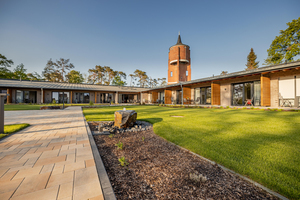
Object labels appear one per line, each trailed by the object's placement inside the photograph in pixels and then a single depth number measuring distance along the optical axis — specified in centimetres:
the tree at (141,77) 4194
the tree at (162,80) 5026
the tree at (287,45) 1556
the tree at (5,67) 2681
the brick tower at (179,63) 2511
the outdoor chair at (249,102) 982
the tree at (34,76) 3431
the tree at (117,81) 3801
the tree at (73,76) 3462
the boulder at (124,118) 413
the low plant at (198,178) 143
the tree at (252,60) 3512
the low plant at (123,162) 183
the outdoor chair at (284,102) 847
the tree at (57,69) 3372
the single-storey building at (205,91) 843
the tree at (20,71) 3114
